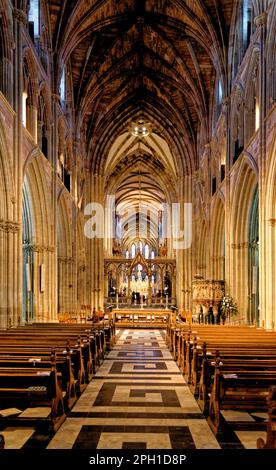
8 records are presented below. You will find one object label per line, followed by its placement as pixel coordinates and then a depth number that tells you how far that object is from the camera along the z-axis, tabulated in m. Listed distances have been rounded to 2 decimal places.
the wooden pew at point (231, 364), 8.61
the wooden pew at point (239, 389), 7.75
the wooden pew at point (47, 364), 8.70
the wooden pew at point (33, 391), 7.71
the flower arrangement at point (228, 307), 23.45
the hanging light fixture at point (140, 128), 42.25
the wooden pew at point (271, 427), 4.51
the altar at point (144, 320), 29.52
